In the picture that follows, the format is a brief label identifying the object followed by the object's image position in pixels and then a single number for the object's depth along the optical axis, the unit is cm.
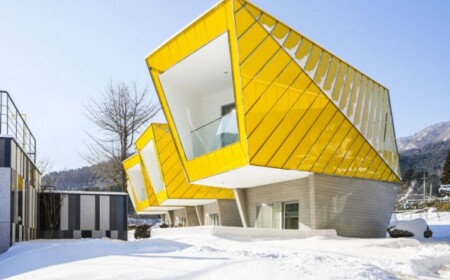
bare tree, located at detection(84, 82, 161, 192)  3559
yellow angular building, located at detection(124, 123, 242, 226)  3250
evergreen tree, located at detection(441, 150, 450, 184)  4893
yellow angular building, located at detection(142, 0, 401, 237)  1759
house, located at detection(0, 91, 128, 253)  1336
